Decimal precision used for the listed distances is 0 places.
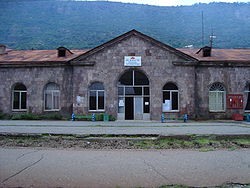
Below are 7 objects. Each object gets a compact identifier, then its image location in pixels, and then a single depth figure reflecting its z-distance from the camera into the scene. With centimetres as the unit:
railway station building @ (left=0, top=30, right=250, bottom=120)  1709
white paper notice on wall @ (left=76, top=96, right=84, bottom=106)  1714
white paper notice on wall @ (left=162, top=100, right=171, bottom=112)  1705
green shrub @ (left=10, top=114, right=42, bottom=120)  1738
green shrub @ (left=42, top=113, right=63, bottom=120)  1741
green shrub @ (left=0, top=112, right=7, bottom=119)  1810
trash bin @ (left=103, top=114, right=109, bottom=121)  1642
